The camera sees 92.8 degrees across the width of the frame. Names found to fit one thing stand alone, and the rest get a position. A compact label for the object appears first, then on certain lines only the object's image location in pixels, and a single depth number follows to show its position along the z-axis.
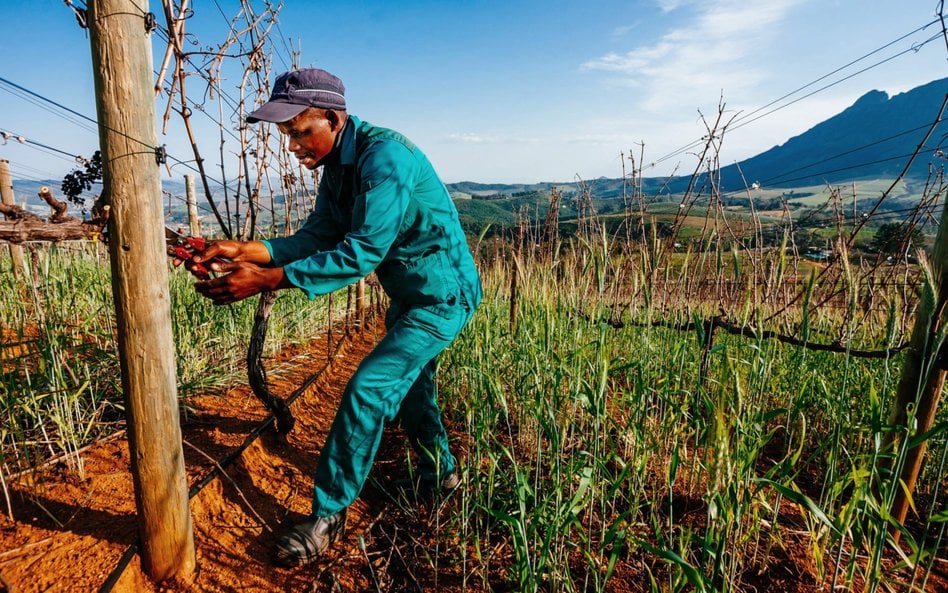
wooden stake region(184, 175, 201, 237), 5.98
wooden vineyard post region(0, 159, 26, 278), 6.54
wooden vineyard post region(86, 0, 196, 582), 1.24
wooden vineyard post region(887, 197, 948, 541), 1.63
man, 1.64
